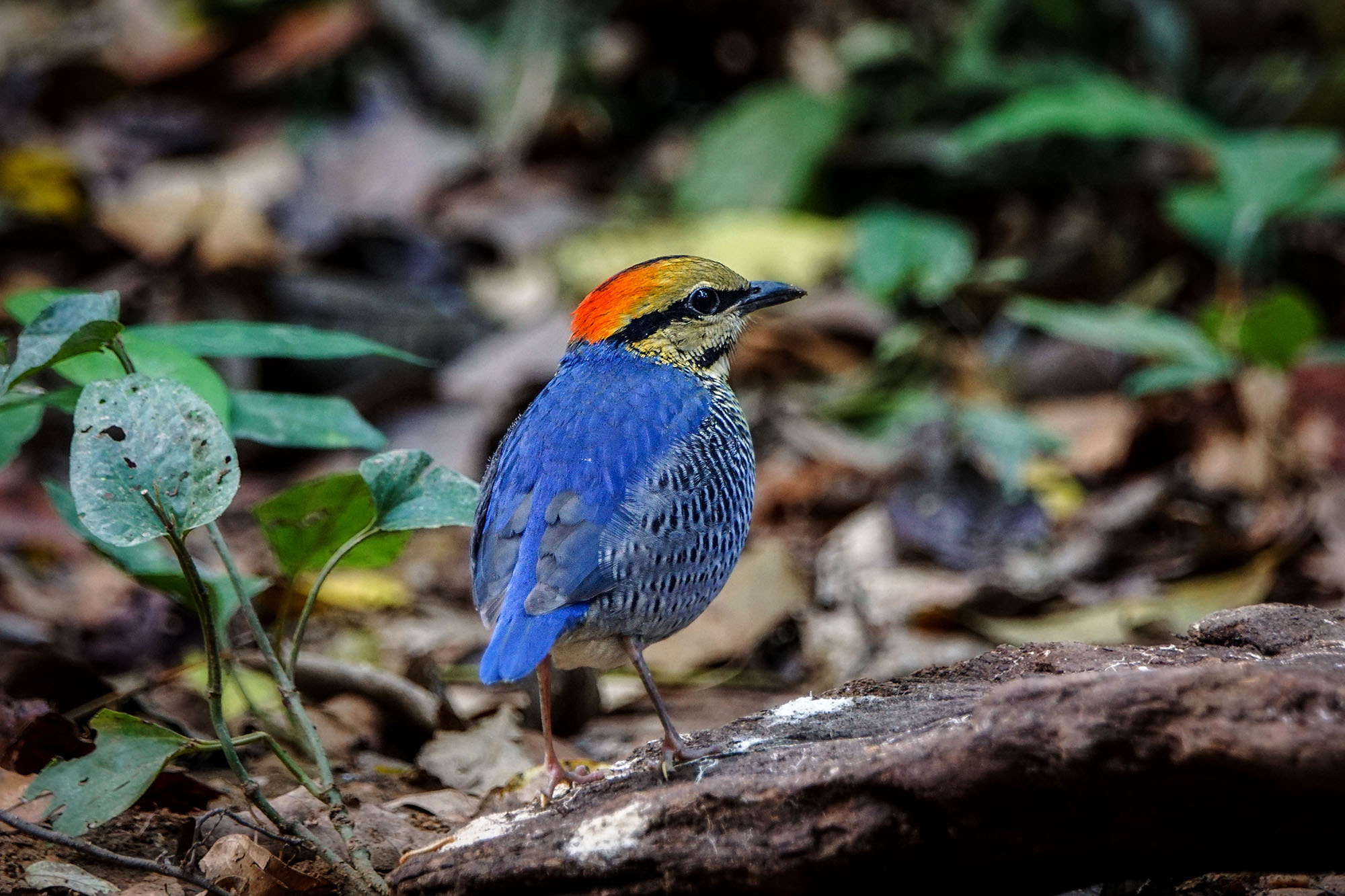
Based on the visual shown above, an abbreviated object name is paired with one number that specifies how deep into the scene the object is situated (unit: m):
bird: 6.31
